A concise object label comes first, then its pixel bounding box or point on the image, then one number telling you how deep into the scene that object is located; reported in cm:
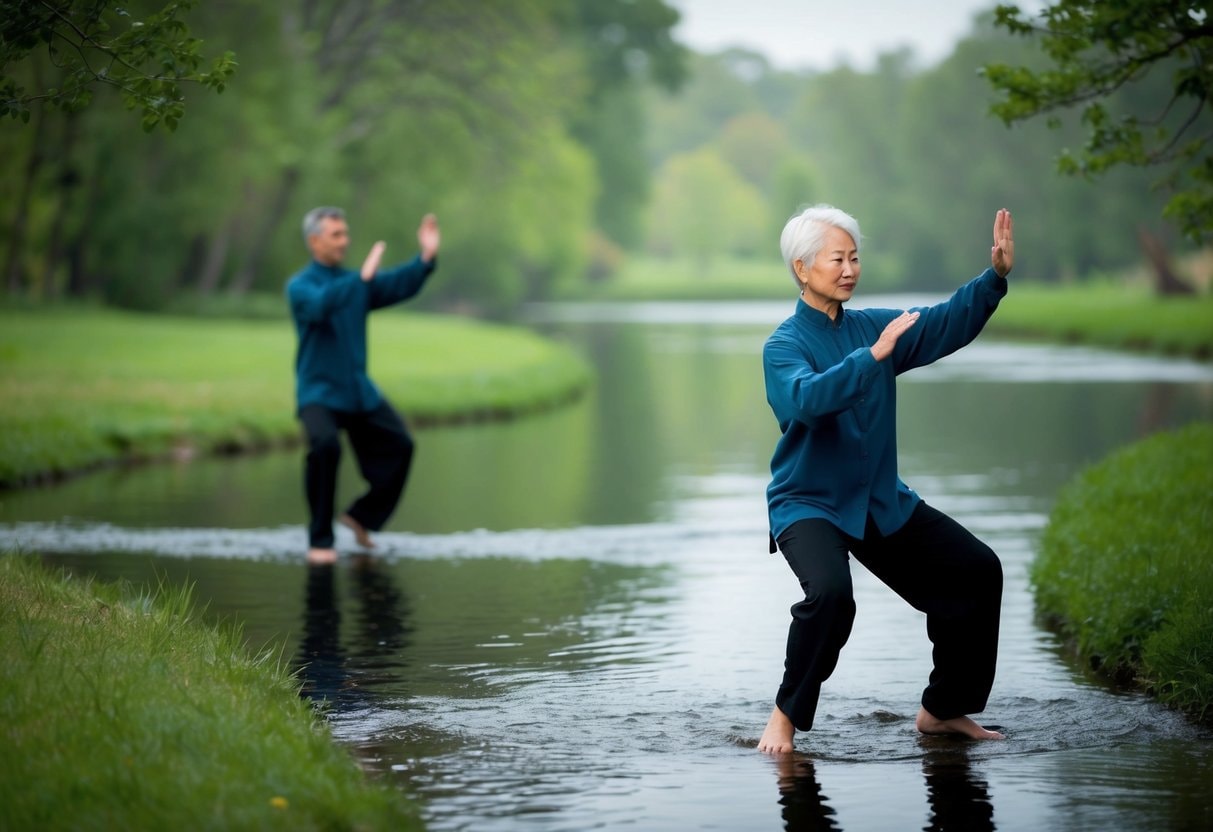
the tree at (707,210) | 14488
